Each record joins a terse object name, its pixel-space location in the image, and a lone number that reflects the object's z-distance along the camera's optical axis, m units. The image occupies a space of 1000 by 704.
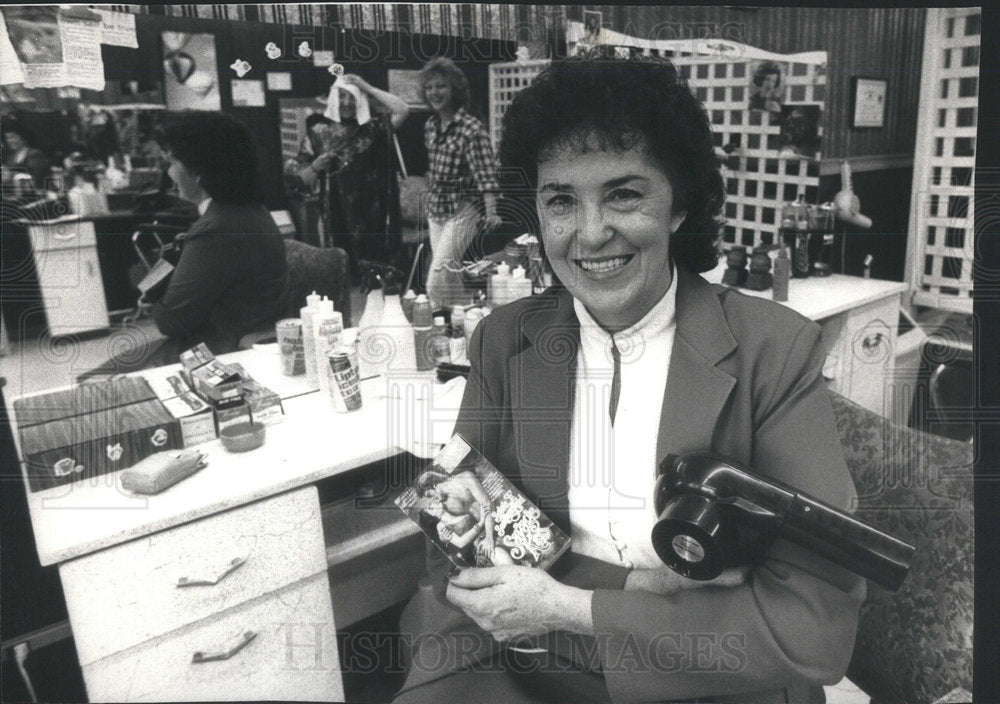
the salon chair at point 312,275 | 1.71
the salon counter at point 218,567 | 1.15
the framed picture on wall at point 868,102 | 1.77
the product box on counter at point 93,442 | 1.25
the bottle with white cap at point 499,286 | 1.98
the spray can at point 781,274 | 2.02
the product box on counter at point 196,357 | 1.60
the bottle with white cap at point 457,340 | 1.85
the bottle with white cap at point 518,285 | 1.98
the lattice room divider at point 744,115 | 1.58
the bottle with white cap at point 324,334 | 1.67
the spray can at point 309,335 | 1.71
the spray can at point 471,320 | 1.87
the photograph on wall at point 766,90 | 1.74
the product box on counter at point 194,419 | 1.43
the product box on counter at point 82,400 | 1.33
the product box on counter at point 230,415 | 1.46
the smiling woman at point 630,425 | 0.98
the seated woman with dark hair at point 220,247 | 1.55
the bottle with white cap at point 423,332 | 1.81
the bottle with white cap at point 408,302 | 1.84
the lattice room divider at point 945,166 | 1.30
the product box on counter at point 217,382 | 1.49
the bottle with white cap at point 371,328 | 1.77
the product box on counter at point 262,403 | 1.53
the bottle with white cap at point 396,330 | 1.80
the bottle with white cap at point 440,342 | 1.84
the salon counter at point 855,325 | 1.68
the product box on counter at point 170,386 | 1.55
